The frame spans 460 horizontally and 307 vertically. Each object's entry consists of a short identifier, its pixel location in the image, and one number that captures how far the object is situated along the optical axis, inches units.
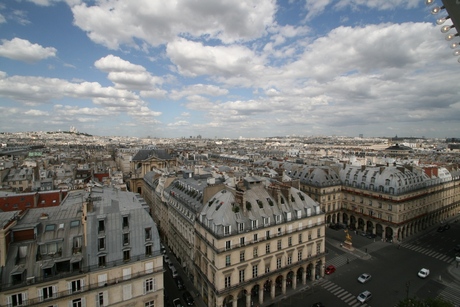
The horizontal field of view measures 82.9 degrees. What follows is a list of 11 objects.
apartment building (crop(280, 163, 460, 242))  2554.1
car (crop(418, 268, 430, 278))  1841.8
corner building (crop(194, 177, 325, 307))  1457.9
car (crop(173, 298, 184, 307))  1591.0
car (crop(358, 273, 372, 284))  1791.2
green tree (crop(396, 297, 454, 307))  1036.6
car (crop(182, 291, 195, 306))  1612.3
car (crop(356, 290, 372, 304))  1583.9
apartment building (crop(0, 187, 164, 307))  1042.7
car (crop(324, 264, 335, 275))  1923.0
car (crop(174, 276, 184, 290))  1780.5
